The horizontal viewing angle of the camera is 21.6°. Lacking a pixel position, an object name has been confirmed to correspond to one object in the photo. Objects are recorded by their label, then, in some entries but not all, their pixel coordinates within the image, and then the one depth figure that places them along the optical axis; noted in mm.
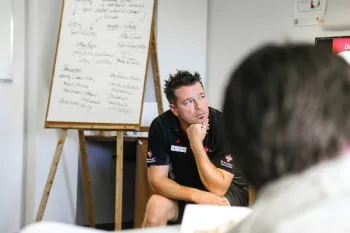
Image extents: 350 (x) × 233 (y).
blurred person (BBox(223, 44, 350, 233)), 982
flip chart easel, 5266
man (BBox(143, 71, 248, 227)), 4060
